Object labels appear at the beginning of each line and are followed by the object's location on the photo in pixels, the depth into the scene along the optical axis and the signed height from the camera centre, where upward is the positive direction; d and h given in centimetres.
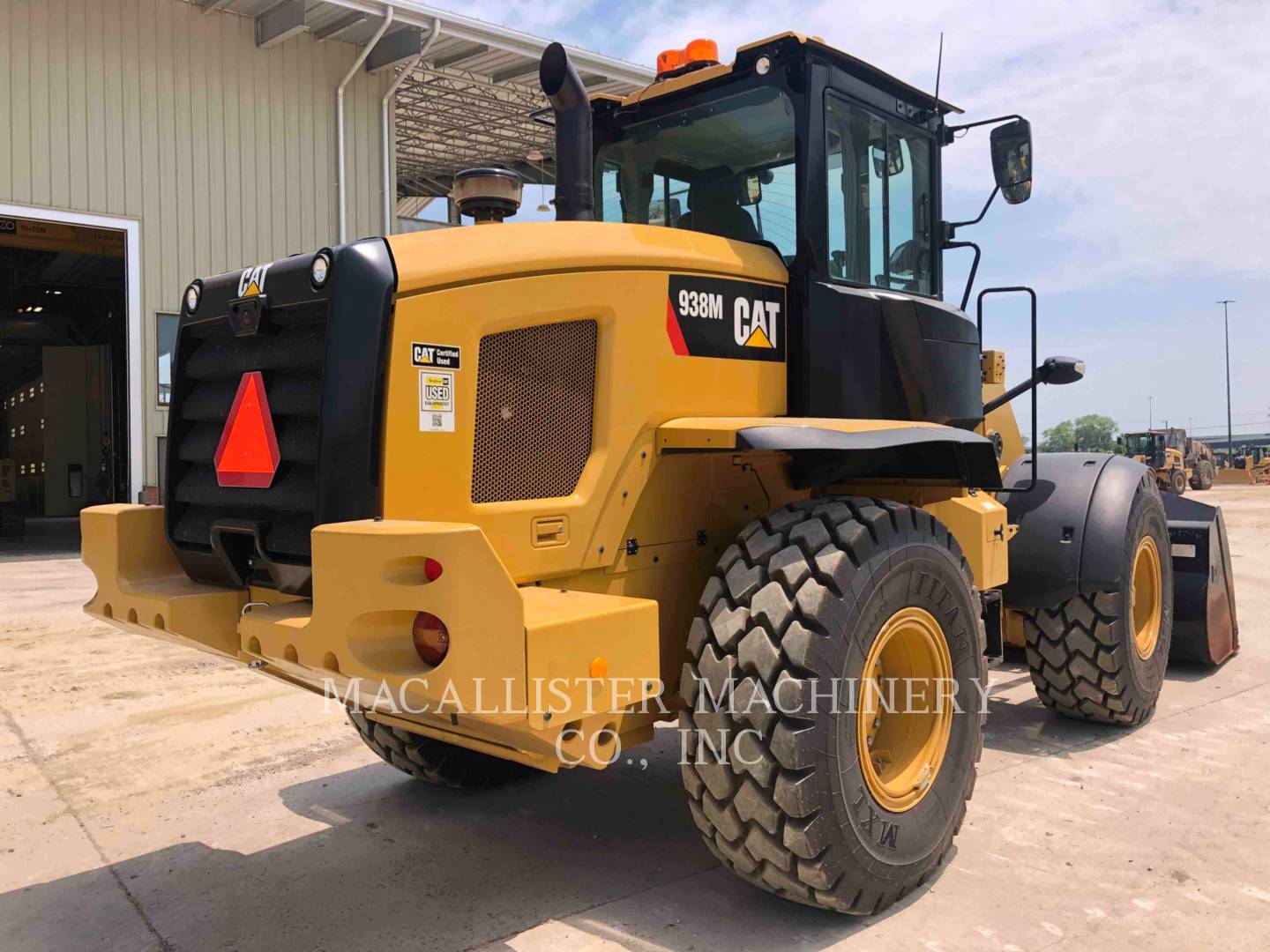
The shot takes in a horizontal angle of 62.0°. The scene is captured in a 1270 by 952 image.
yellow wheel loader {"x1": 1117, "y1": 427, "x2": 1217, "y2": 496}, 3133 +28
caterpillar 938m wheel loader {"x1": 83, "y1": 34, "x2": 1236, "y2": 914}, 273 -4
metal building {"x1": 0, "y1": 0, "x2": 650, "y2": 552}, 1233 +446
